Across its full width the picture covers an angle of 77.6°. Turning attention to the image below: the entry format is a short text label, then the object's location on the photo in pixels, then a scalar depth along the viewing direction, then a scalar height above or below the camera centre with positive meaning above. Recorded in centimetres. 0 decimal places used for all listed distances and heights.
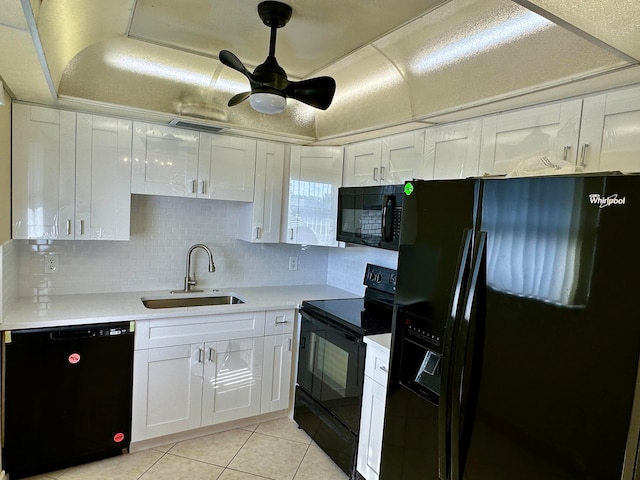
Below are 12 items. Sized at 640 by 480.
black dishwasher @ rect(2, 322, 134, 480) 220 -115
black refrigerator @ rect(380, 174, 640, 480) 105 -31
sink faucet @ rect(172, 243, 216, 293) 316 -50
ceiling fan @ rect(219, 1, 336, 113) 178 +59
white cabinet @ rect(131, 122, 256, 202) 273 +30
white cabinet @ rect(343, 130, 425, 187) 252 +40
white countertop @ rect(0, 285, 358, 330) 226 -69
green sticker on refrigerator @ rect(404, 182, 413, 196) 173 +14
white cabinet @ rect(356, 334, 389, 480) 213 -106
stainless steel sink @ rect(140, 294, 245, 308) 295 -74
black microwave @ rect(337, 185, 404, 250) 238 +2
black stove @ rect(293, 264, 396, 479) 238 -96
